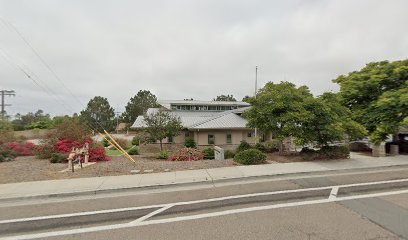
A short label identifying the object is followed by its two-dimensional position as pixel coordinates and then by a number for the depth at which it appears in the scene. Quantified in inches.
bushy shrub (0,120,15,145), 690.9
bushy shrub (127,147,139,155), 845.8
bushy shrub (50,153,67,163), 546.0
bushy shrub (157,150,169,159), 710.5
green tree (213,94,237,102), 3344.0
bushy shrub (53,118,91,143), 630.5
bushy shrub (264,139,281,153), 652.7
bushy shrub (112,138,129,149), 1091.9
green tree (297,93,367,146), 478.1
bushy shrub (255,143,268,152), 637.9
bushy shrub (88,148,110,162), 562.6
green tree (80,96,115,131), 2631.9
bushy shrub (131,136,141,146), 1129.2
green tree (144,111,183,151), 817.5
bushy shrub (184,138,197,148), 924.6
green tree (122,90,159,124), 2433.6
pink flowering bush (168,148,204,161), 587.5
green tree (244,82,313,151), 486.9
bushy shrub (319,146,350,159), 499.5
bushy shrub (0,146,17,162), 590.2
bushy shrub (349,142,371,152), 654.5
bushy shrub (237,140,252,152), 645.4
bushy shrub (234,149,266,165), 463.2
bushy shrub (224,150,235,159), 690.3
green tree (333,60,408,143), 532.4
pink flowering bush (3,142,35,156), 656.4
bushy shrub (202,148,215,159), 724.7
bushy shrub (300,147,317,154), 535.6
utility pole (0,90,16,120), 1823.5
